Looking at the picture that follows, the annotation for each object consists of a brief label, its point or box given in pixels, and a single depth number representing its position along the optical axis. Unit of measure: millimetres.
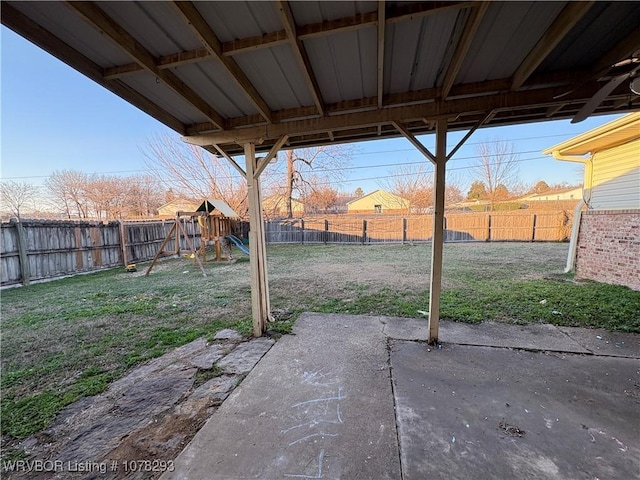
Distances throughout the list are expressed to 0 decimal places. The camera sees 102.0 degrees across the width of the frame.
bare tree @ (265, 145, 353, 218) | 15230
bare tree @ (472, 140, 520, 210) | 18091
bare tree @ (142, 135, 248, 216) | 12703
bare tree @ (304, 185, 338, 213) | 17469
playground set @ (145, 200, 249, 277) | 8141
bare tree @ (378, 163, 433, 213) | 19922
